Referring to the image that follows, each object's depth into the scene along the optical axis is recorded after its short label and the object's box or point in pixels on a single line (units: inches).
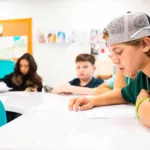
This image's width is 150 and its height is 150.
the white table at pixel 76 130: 24.5
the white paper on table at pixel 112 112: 37.8
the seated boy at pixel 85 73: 91.4
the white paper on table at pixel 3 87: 89.9
